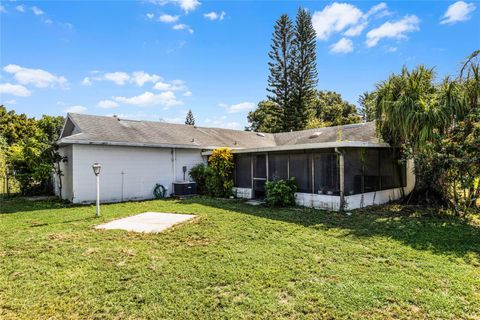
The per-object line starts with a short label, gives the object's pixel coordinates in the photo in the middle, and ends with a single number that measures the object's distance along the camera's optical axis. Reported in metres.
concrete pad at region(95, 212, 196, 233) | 6.49
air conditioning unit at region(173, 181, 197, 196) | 12.18
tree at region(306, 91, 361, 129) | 31.68
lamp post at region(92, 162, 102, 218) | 7.71
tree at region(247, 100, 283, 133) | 27.86
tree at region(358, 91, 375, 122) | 9.63
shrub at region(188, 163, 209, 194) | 12.61
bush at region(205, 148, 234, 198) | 11.67
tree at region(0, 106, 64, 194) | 10.61
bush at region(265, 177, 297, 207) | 9.22
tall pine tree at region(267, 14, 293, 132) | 26.22
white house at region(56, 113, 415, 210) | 8.71
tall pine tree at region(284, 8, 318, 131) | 25.92
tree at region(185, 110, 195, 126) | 55.78
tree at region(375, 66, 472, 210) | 7.34
